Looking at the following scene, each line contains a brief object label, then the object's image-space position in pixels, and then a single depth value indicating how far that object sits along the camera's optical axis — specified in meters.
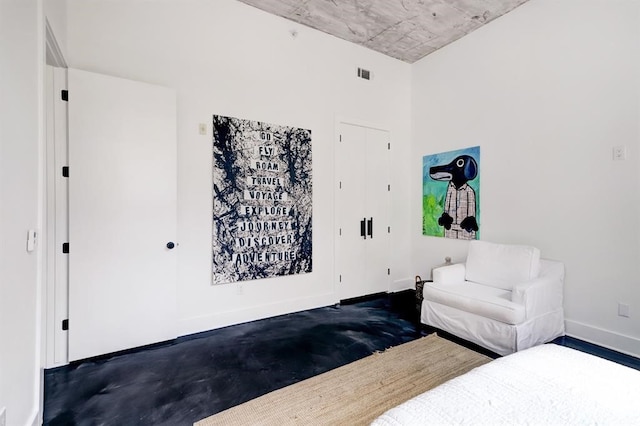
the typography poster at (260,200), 3.29
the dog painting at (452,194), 3.96
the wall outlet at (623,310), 2.71
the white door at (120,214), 2.53
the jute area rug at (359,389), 1.84
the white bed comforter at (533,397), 0.95
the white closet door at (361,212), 4.18
